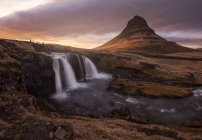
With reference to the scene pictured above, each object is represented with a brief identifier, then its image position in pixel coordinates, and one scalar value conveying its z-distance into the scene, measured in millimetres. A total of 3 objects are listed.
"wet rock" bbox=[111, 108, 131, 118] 39200
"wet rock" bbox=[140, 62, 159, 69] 71581
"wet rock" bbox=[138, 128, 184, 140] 30625
